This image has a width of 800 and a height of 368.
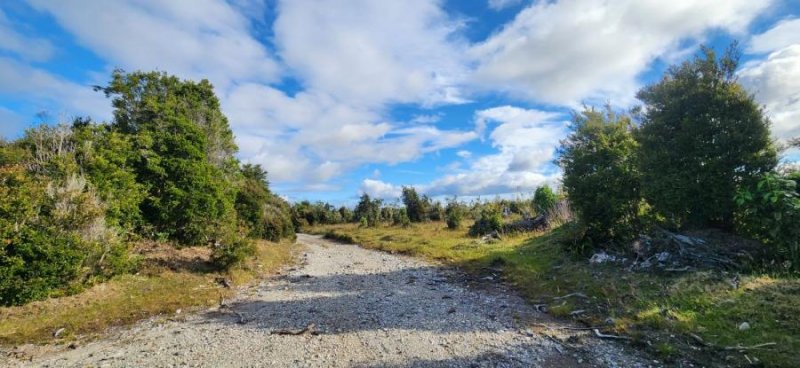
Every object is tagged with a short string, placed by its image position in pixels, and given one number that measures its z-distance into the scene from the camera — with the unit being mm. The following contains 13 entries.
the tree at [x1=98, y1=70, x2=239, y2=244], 15617
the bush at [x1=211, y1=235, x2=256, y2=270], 13359
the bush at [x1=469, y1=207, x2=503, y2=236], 21828
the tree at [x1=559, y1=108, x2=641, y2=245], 11469
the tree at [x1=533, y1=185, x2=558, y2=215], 22953
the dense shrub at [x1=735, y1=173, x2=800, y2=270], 6971
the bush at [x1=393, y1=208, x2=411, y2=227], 32688
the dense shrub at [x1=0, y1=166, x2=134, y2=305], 8531
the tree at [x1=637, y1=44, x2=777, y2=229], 8375
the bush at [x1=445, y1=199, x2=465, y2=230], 26812
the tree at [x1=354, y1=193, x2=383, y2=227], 39700
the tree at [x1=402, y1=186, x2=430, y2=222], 35344
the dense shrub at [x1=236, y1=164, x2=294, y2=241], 22484
